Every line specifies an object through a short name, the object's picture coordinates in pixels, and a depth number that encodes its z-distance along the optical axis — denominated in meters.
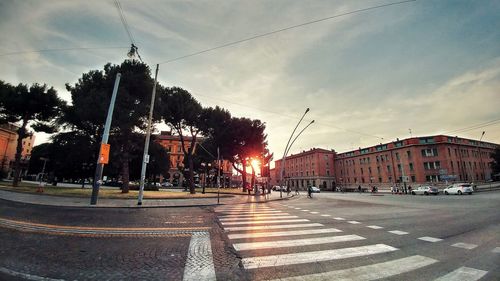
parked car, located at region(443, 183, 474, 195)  32.50
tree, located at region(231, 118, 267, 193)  44.59
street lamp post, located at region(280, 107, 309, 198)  29.96
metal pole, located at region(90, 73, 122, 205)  13.84
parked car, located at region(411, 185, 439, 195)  36.50
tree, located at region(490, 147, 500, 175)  59.06
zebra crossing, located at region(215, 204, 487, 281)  3.95
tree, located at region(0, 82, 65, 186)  26.27
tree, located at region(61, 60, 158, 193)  23.22
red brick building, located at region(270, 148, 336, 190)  89.12
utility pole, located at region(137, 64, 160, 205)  14.75
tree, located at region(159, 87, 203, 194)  31.17
